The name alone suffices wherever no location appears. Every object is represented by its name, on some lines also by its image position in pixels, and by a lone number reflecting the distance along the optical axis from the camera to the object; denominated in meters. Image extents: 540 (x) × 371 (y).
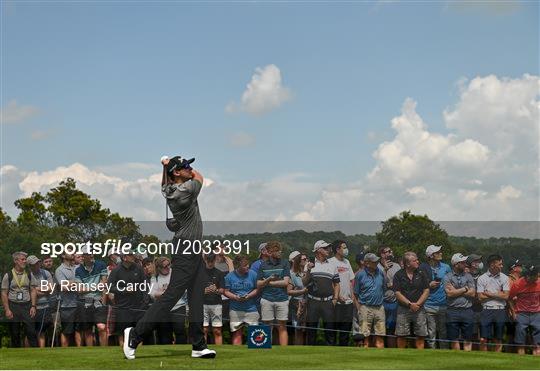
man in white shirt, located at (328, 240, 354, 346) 16.45
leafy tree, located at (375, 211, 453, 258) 18.34
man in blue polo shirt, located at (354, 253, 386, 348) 16.23
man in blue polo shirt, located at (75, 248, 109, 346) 16.61
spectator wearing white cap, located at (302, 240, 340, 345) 16.50
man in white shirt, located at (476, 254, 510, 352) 16.42
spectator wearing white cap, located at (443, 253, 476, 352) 16.39
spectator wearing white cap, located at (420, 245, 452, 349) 16.28
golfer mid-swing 10.62
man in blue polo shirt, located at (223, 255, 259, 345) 16.38
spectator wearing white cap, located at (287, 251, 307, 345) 16.39
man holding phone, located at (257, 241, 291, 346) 16.27
